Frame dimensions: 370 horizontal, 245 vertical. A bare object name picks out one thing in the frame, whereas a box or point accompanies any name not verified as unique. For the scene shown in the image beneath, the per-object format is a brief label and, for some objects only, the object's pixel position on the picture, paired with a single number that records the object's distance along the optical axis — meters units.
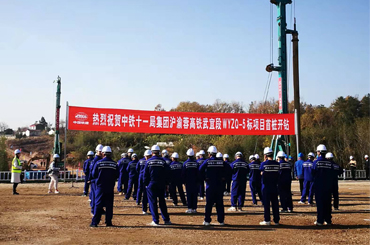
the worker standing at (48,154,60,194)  20.22
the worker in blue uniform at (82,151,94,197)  14.68
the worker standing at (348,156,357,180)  35.35
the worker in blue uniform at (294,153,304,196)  17.62
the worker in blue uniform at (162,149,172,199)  16.51
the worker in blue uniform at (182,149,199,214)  13.97
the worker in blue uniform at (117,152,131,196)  18.34
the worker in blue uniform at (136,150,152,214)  11.91
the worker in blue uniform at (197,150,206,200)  18.99
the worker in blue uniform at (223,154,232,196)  11.41
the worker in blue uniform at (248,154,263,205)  15.16
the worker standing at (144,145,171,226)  10.88
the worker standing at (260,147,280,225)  11.11
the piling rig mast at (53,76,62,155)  34.84
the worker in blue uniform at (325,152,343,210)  11.97
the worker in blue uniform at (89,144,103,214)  11.54
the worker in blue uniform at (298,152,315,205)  15.39
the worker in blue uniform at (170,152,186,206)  15.88
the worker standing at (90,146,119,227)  10.56
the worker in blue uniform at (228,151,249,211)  14.34
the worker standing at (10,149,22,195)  20.05
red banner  20.72
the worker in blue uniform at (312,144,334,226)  11.02
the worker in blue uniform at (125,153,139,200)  16.99
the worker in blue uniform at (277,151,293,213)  13.72
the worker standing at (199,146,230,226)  10.91
